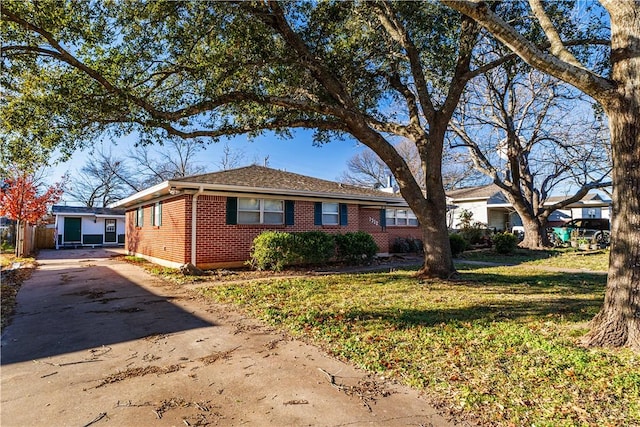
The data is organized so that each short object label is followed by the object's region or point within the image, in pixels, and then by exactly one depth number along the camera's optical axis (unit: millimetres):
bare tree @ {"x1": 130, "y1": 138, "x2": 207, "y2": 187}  36219
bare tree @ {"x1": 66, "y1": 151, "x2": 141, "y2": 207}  38969
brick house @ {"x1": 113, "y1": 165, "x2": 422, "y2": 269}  11508
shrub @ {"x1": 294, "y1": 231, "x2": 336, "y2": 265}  11688
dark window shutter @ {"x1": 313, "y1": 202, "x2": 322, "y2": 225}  14430
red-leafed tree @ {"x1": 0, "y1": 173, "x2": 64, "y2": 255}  17188
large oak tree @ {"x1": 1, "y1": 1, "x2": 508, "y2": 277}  7363
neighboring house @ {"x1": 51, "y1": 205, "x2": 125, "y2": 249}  25266
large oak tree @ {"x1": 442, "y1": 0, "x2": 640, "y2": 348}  4180
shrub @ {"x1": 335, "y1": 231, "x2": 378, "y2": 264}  12992
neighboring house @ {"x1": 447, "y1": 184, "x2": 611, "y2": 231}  29233
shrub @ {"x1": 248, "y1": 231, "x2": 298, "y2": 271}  11148
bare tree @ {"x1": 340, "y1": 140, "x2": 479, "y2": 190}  32875
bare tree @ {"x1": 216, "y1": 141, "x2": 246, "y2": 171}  39031
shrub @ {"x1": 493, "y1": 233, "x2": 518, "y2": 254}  17031
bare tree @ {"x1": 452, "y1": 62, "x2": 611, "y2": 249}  16984
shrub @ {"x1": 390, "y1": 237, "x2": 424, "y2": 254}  18031
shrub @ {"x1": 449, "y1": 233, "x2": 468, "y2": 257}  16516
